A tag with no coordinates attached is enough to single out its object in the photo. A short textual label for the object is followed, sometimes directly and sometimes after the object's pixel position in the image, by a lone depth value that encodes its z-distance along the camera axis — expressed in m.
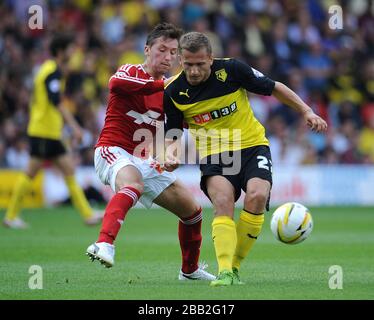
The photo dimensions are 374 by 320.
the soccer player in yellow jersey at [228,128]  15.47
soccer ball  16.11
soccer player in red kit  16.22
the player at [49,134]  27.61
